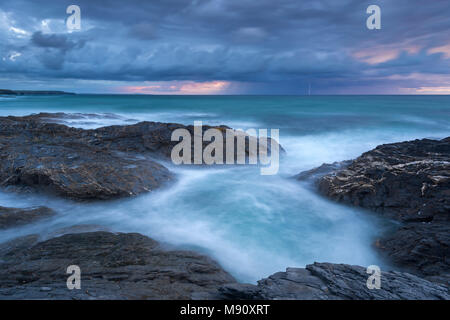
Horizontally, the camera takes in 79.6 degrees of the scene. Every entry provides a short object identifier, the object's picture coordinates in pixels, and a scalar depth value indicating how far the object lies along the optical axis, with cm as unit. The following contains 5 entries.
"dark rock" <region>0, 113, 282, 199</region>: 763
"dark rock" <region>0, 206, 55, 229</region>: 599
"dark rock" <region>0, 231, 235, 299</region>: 337
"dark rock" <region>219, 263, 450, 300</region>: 325
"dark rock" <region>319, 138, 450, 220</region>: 629
